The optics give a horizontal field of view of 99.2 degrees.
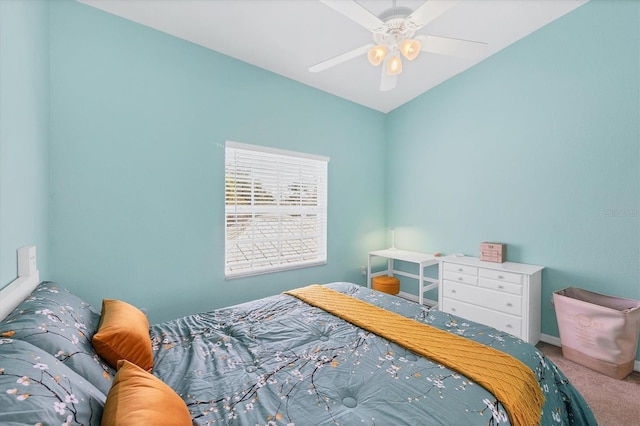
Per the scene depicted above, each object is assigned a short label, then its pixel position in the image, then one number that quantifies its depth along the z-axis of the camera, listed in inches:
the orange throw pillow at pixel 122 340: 44.1
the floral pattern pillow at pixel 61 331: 36.1
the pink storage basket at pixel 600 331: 79.2
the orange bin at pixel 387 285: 136.8
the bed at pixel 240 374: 29.6
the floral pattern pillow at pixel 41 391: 24.1
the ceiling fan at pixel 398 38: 57.8
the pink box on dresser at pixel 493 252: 110.7
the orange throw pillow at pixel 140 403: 27.6
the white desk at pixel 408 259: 124.7
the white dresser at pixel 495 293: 96.3
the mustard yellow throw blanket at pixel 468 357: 41.6
